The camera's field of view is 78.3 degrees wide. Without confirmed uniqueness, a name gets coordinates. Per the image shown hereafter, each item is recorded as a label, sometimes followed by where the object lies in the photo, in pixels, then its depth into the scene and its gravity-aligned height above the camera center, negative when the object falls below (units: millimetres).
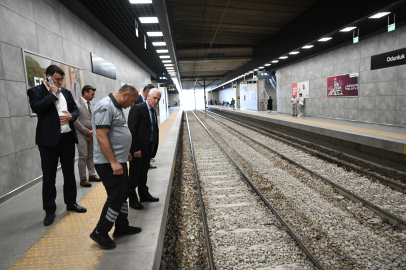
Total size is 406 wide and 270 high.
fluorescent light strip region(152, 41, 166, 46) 13062 +3347
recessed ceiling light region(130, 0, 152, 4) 7250 +3100
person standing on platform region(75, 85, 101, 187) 4434 -397
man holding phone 3008 -265
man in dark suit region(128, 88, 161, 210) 3283 -491
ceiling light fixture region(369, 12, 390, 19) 7704 +2619
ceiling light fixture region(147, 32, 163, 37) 11195 +3325
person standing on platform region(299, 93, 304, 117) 17347 -185
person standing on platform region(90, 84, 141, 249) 2305 -392
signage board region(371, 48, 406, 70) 9797 +1609
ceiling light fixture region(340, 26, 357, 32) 9409 +2734
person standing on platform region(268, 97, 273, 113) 23312 -219
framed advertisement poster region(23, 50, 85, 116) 4855 +942
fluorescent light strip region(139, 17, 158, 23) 9173 +3284
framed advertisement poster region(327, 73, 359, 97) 12727 +779
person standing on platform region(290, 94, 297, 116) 18225 -247
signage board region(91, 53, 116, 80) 8819 +1677
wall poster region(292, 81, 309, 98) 17500 +941
